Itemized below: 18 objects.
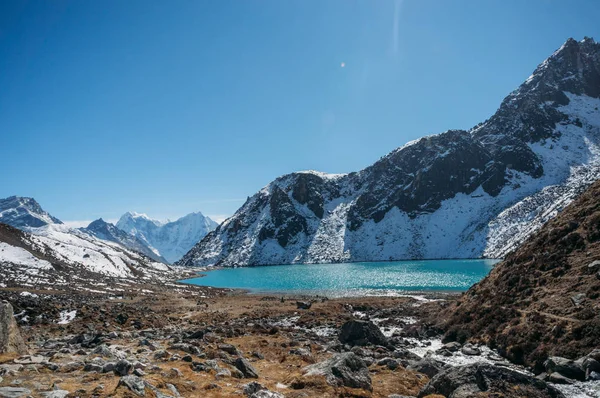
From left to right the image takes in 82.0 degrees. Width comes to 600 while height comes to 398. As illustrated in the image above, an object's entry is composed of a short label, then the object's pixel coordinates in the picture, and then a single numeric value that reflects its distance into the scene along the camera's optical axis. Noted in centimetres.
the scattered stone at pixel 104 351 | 1747
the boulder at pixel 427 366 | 1912
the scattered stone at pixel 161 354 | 1853
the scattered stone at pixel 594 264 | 2528
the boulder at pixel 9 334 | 1633
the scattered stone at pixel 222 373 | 1585
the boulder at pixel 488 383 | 1246
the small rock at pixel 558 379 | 1783
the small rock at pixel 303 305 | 5516
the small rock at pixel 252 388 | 1393
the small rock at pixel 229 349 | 2148
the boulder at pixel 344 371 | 1545
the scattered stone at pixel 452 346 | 2708
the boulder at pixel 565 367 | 1806
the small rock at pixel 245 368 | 1694
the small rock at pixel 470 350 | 2511
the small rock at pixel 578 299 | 2332
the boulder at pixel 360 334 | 2744
